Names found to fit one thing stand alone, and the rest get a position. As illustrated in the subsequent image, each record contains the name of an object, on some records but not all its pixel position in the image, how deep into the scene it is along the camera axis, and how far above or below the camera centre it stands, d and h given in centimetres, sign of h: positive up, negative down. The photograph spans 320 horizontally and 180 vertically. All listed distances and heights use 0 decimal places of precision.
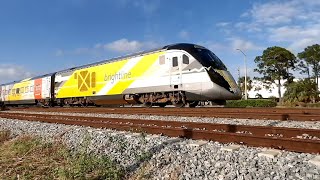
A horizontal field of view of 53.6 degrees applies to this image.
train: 1452 +104
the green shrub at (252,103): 2326 -41
